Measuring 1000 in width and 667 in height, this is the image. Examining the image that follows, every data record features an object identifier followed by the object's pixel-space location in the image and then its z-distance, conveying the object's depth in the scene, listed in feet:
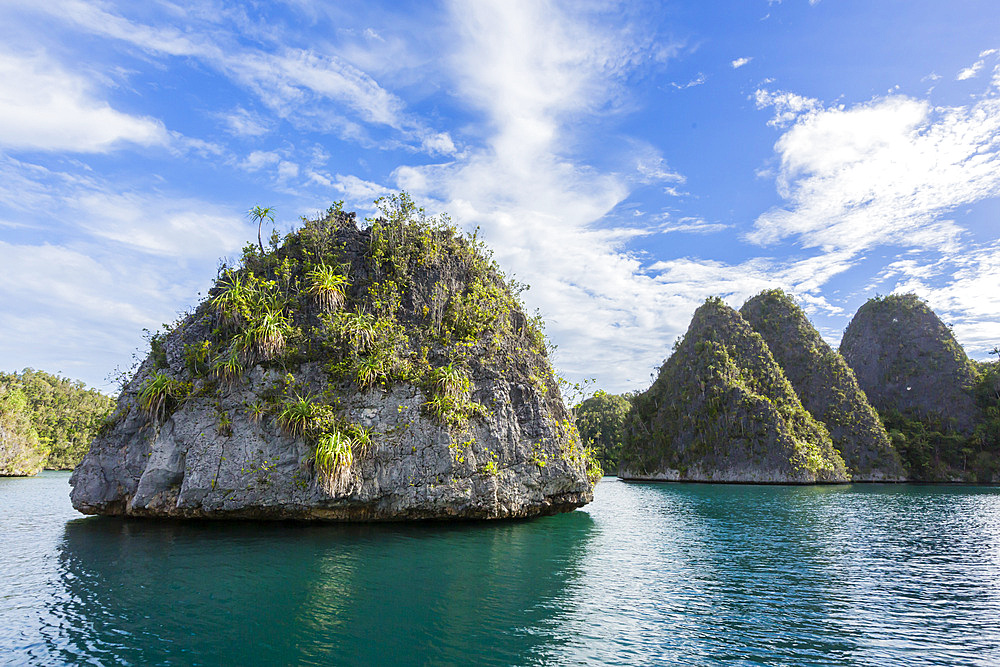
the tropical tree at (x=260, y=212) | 71.00
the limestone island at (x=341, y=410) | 54.95
